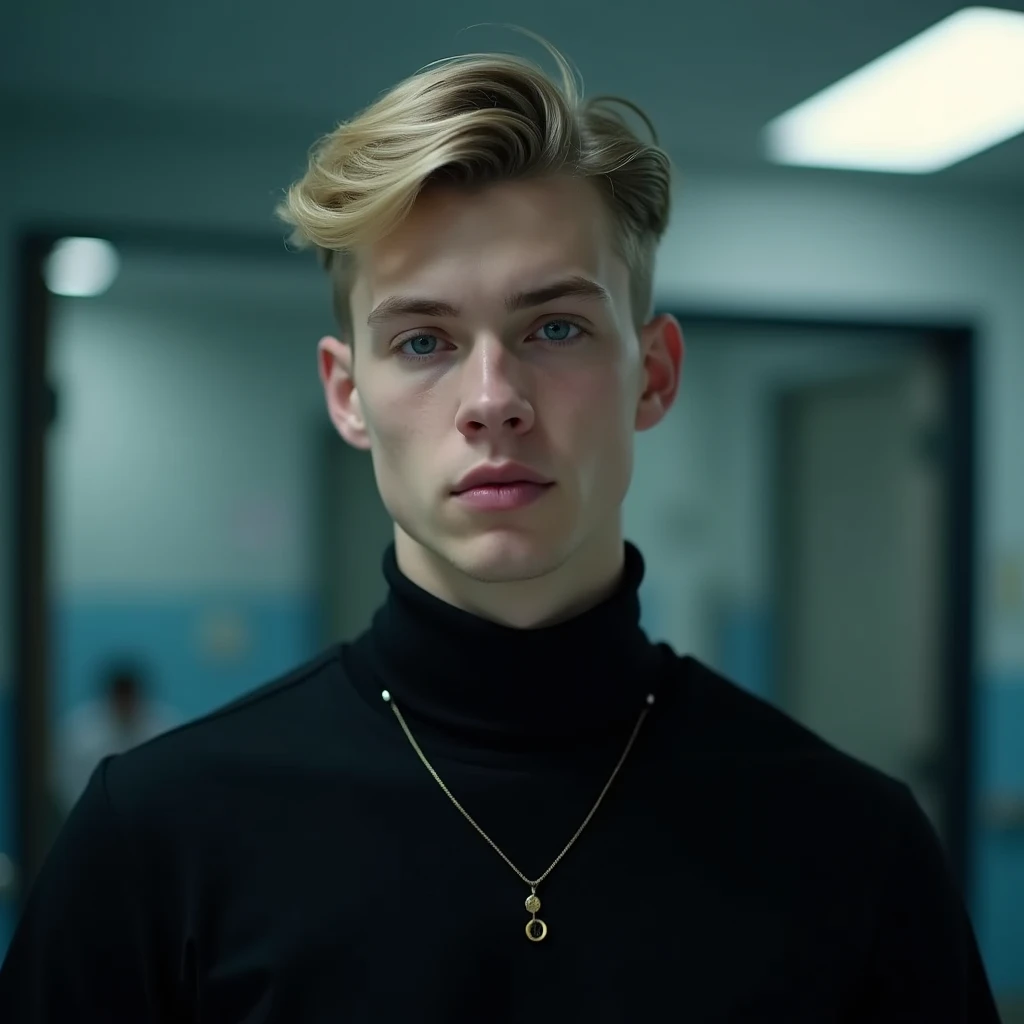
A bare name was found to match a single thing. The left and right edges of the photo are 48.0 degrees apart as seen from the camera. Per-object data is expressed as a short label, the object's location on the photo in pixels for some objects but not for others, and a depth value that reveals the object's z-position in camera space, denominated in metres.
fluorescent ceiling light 1.67
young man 0.78
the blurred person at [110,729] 3.11
